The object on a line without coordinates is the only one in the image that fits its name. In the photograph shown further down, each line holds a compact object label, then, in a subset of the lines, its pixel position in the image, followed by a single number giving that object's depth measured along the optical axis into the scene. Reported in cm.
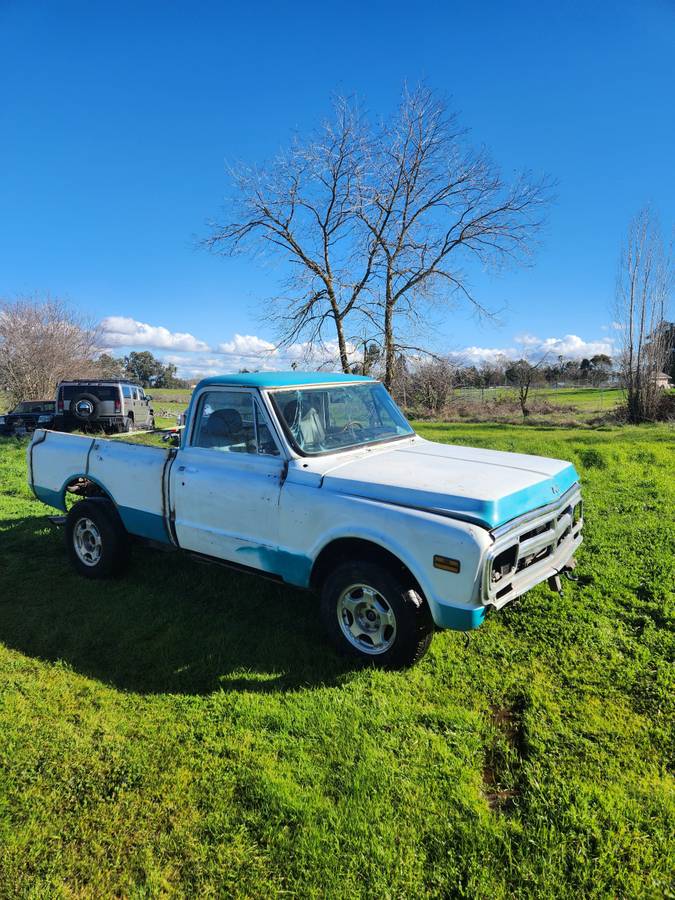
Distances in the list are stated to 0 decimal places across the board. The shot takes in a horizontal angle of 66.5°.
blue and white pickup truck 308
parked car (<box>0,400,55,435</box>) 1814
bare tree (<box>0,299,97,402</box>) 2803
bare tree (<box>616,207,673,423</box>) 2273
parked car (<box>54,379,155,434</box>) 859
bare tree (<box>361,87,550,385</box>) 2075
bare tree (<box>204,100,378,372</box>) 2044
